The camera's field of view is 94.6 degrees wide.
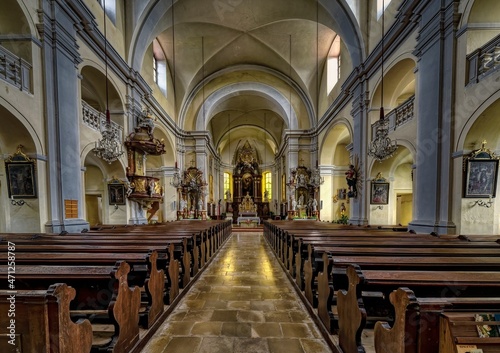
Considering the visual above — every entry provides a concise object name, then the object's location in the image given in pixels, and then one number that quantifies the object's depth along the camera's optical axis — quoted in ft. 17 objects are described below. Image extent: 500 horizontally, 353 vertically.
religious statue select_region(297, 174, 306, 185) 45.39
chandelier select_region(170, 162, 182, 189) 38.68
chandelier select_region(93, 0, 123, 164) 17.52
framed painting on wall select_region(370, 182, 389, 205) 24.13
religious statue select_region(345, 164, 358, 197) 26.86
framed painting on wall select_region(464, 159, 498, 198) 13.65
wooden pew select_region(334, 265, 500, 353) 5.24
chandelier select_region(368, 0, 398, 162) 16.55
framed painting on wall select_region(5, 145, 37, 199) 14.83
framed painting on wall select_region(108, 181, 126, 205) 25.43
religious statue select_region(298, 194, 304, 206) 45.19
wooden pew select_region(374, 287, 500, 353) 3.50
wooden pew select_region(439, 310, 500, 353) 2.98
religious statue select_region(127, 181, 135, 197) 24.87
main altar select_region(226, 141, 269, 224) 72.13
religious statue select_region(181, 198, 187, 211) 42.49
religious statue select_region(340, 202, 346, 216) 37.36
